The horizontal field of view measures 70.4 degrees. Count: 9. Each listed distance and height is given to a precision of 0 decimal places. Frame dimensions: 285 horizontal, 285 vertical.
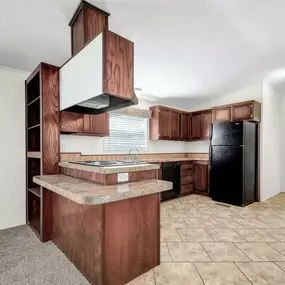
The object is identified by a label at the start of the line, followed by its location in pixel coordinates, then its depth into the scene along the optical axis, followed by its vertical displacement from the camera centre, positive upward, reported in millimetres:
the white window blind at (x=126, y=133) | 4477 +189
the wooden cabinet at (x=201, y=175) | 5004 -880
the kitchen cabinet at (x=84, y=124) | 3025 +286
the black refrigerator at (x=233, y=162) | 4141 -469
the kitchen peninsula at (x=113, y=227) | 1655 -787
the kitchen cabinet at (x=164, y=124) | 5039 +442
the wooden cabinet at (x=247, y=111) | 4250 +636
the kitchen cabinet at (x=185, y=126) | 5582 +409
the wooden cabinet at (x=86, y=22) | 1981 +1223
